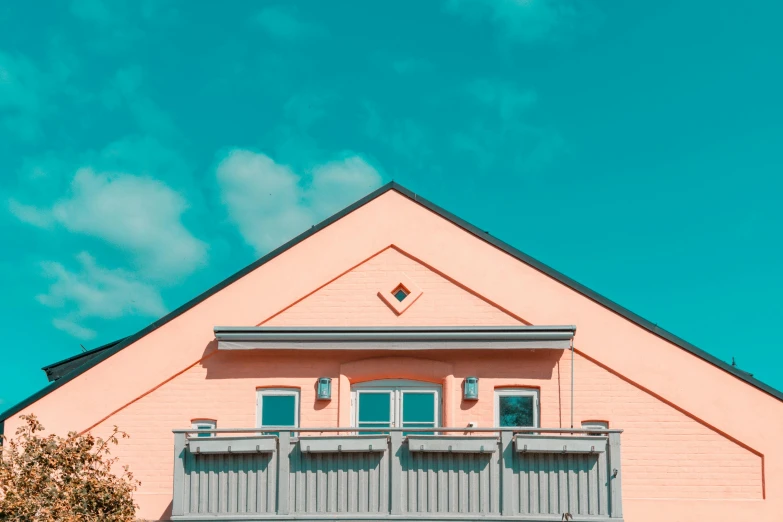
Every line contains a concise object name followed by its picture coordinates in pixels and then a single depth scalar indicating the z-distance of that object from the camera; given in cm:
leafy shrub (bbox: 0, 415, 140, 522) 1596
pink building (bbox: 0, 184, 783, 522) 1752
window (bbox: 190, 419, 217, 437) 1934
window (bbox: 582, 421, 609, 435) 1895
